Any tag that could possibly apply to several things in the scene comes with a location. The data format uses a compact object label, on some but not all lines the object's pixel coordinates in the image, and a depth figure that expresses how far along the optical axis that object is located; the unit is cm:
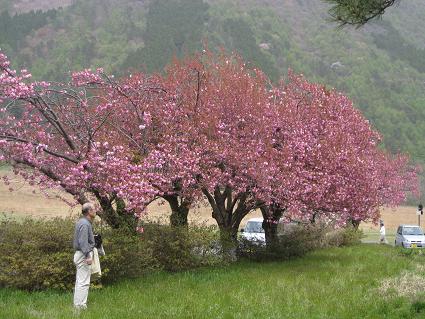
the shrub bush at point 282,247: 1916
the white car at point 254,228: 2606
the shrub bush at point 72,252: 1173
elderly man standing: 953
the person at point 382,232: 3462
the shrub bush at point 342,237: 2752
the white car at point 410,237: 3128
